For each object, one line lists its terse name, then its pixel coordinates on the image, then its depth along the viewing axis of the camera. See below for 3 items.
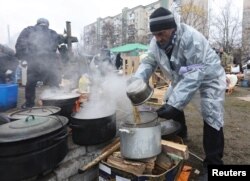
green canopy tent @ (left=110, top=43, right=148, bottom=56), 14.62
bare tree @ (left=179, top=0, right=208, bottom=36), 23.45
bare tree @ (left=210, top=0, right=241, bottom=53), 27.52
